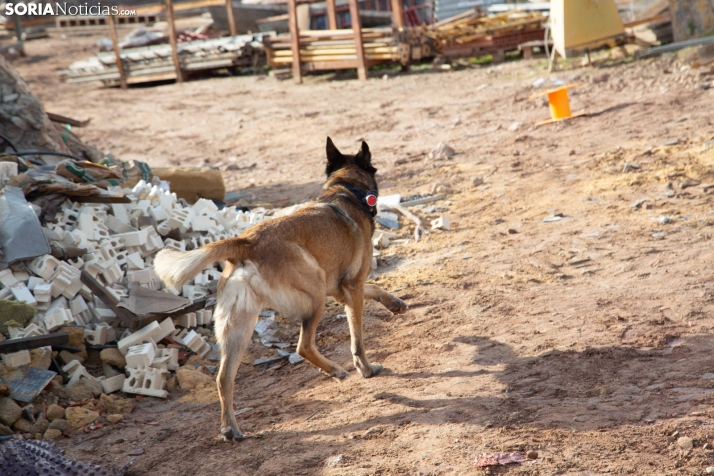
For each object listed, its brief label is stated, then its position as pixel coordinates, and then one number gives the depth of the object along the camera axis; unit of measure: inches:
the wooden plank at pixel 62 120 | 452.7
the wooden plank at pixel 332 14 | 765.3
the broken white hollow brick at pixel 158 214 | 289.0
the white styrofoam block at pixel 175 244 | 276.7
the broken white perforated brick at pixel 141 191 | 306.7
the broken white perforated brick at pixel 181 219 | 287.9
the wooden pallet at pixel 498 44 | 662.5
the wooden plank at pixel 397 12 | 722.8
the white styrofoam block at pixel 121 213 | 280.1
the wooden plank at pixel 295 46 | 733.3
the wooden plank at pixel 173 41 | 812.1
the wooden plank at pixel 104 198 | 280.7
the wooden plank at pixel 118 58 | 816.9
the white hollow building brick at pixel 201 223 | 294.5
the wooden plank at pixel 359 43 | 690.2
